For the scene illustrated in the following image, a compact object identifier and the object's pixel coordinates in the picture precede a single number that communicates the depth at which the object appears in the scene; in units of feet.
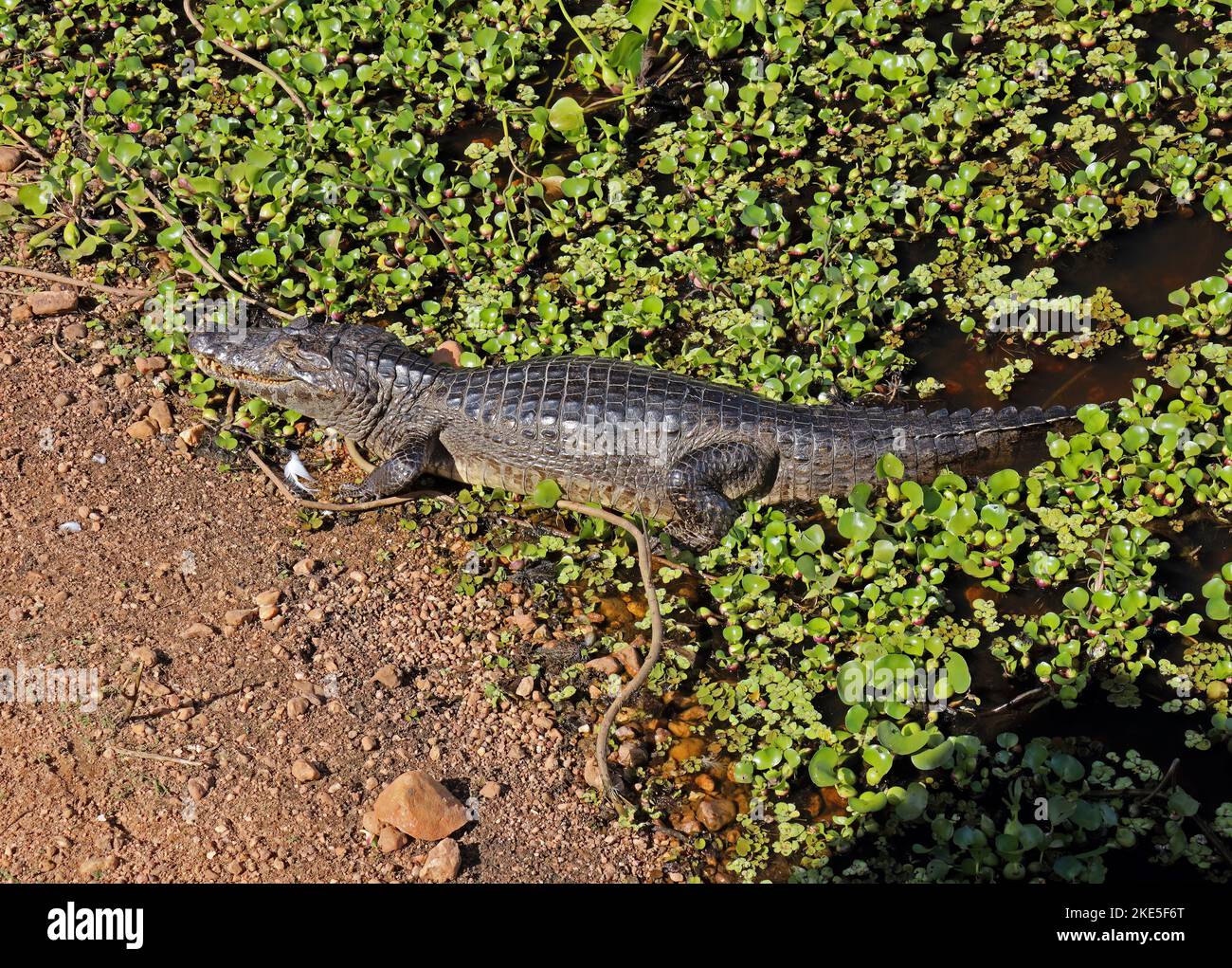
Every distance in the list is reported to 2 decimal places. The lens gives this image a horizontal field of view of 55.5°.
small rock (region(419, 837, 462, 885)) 15.01
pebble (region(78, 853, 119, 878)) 14.67
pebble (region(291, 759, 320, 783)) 15.90
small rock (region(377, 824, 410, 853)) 15.25
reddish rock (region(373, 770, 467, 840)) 15.38
